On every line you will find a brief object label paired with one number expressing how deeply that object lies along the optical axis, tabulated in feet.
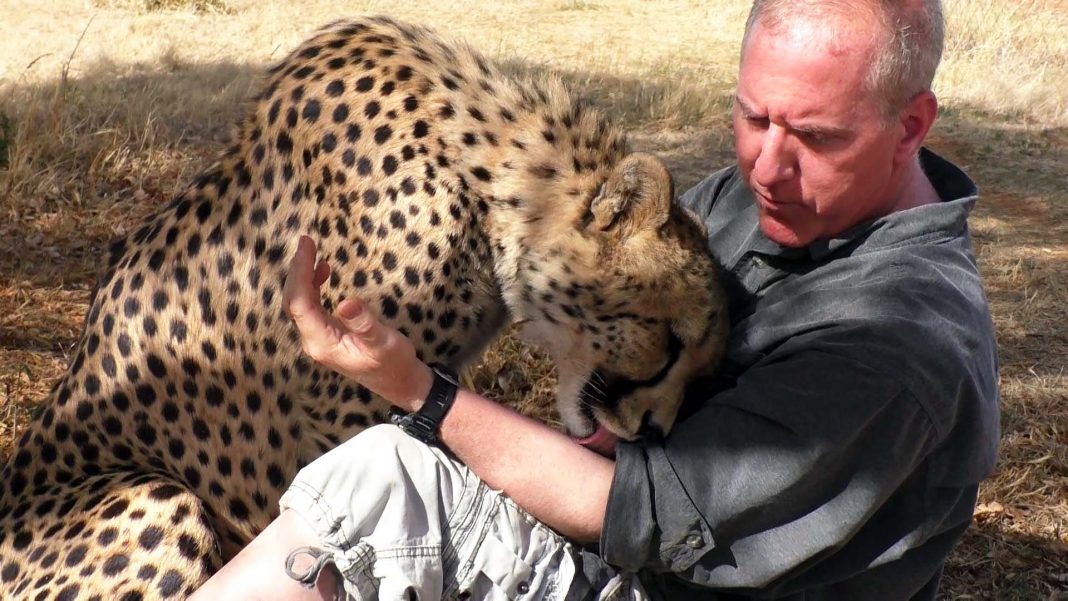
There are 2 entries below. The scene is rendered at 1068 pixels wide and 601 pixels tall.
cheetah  6.84
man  5.30
